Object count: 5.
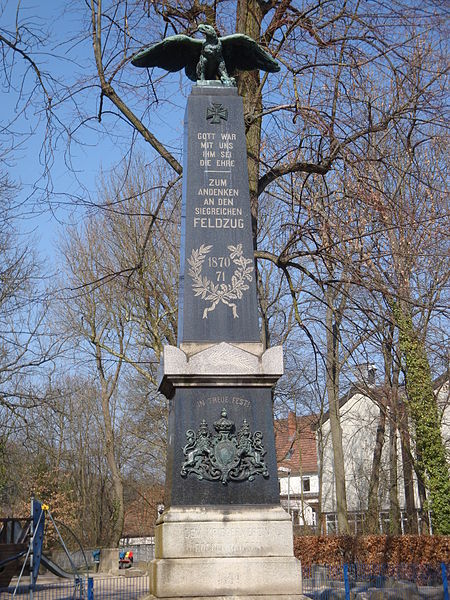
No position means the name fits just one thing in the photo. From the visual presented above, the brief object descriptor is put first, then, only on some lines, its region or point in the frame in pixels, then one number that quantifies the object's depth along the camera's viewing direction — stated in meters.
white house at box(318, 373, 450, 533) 37.60
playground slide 12.59
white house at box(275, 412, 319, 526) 49.94
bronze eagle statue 9.25
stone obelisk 6.88
